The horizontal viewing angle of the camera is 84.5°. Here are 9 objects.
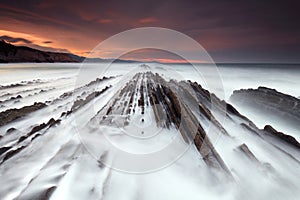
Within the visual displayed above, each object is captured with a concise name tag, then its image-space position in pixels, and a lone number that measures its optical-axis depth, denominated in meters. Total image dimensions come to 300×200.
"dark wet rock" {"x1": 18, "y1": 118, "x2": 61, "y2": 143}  3.03
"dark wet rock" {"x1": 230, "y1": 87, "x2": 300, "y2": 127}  4.60
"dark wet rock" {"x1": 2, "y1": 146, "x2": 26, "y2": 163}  2.45
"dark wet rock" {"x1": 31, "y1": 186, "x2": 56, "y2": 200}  1.77
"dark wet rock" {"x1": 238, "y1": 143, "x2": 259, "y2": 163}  2.56
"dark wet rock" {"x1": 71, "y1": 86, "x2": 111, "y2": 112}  4.93
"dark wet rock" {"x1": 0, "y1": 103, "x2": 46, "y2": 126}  3.77
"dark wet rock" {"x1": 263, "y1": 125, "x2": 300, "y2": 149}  2.97
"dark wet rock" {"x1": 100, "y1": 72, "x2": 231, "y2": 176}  2.63
